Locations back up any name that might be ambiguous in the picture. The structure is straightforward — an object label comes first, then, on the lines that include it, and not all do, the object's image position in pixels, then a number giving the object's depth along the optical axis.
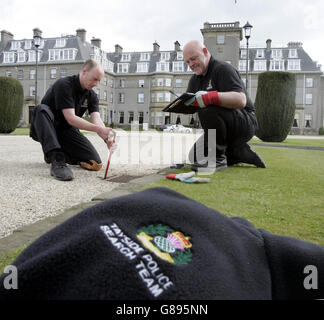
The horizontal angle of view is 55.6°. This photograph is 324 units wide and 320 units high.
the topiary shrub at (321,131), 41.79
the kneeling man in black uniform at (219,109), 3.77
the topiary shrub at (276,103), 15.73
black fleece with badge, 0.58
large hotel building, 41.97
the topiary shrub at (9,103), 17.69
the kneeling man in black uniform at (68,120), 3.82
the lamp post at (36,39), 20.44
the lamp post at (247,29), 16.78
